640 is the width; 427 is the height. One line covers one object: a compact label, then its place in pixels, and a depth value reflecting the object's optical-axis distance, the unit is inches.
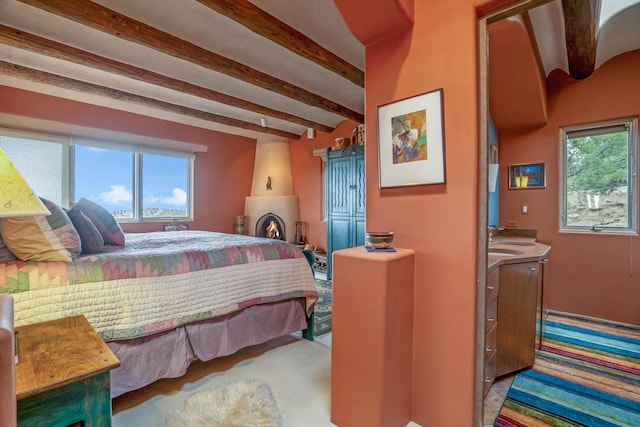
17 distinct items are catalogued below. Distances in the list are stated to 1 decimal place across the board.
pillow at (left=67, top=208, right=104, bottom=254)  72.9
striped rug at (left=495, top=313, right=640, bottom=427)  66.6
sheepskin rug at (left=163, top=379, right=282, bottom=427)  62.6
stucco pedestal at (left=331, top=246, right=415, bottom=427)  55.7
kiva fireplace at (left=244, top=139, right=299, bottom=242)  223.0
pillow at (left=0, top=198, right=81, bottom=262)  57.9
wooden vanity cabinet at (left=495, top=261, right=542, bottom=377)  78.5
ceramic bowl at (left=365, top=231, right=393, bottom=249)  61.9
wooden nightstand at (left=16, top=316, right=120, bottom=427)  33.1
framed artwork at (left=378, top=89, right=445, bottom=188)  58.7
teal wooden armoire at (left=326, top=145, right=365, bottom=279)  175.2
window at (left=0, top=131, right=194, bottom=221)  146.8
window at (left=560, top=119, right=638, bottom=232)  117.9
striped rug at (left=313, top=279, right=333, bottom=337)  112.7
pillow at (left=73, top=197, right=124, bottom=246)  81.4
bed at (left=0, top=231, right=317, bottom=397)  58.6
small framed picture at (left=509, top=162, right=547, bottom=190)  135.6
